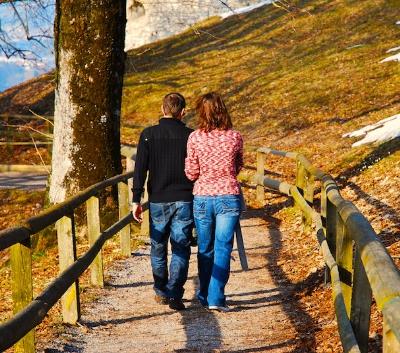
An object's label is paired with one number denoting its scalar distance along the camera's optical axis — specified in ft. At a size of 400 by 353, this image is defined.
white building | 213.66
